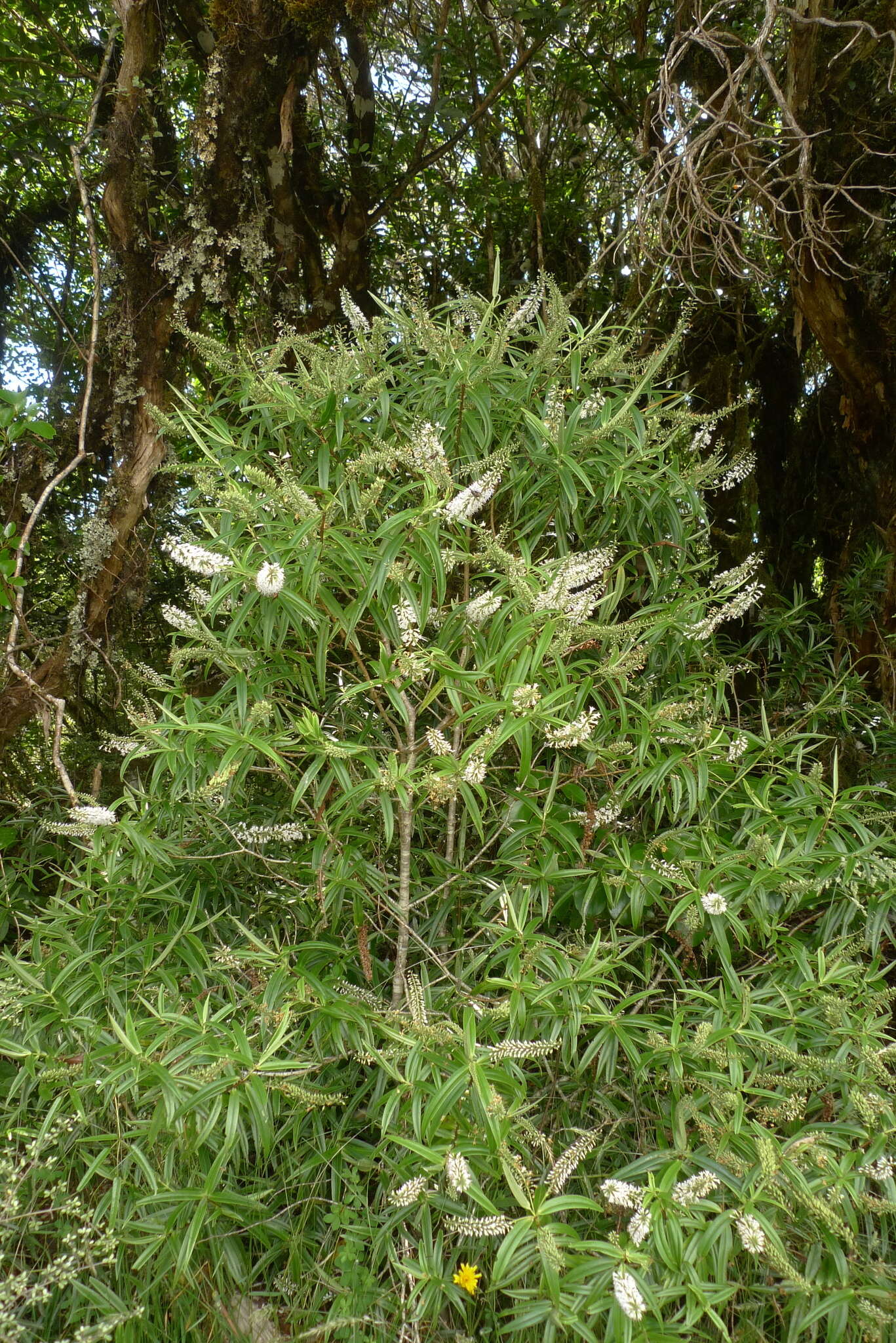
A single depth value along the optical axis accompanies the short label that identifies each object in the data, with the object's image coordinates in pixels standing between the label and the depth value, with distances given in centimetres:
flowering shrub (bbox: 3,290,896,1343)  147
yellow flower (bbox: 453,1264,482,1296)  154
